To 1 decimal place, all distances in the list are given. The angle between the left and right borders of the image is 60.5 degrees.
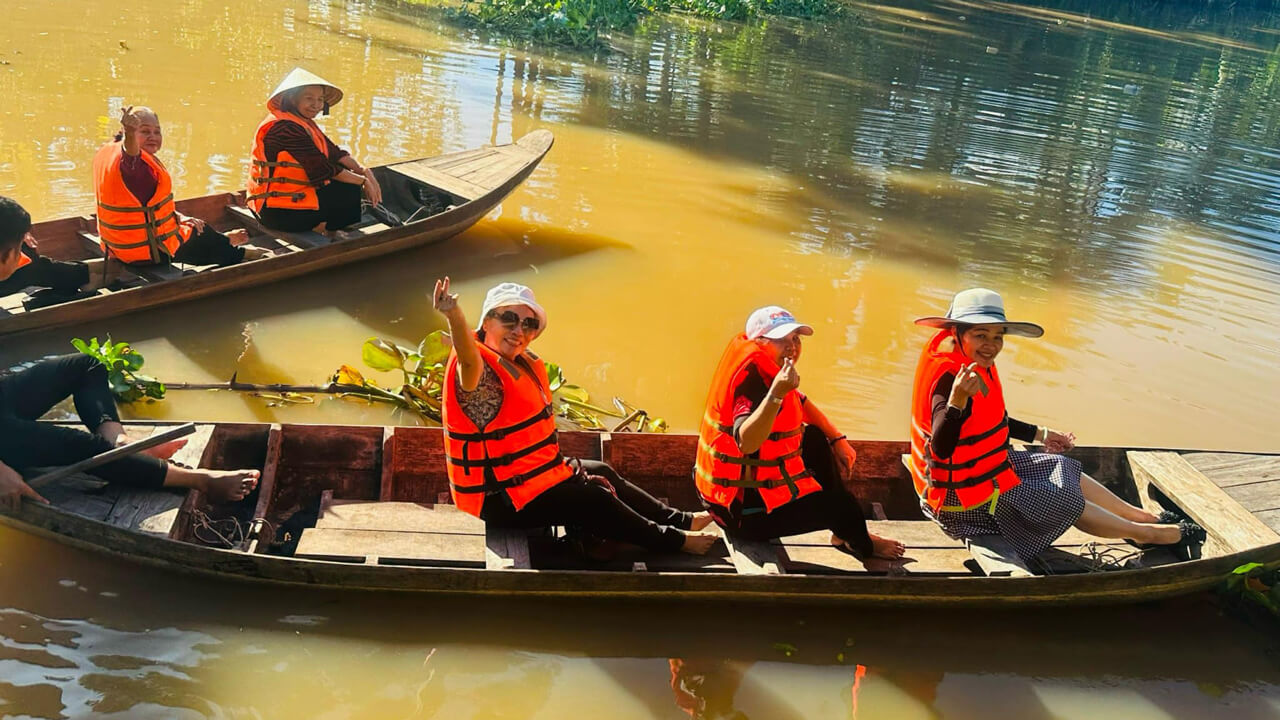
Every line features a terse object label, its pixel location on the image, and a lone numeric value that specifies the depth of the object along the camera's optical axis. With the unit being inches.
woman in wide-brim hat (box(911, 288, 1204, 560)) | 179.9
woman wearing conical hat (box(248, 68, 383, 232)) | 282.8
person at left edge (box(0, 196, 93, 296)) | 238.4
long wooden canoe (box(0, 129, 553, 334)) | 244.5
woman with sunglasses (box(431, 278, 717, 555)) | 164.1
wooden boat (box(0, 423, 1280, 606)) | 166.2
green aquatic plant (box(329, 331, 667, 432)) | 239.5
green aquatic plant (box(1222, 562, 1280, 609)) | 188.7
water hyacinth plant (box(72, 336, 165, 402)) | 223.6
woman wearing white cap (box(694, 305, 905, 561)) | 171.5
